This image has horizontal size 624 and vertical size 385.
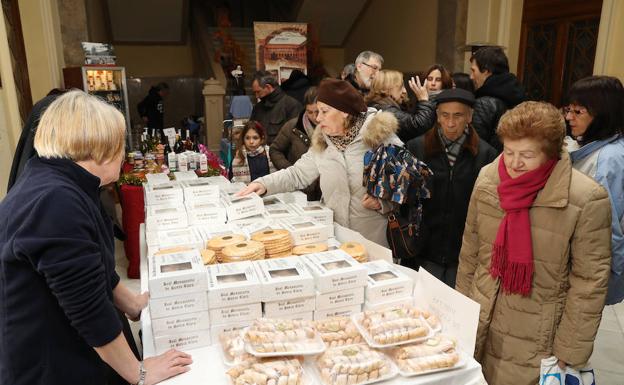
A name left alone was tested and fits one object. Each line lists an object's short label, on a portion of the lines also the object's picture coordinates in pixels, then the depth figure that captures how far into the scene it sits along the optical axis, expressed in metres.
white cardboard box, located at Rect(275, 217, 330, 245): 1.96
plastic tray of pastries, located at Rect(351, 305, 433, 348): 1.43
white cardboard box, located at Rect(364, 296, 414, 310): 1.61
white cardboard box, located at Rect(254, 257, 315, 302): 1.48
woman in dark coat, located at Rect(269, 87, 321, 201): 3.83
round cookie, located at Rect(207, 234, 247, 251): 1.83
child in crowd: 4.34
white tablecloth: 1.35
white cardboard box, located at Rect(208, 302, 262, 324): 1.48
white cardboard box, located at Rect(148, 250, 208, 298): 1.40
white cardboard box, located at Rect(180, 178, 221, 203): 2.25
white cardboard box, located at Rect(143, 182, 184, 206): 2.27
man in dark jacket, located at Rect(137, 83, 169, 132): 9.34
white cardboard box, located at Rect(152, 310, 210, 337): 1.44
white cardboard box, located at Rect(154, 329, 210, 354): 1.45
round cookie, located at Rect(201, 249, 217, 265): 1.71
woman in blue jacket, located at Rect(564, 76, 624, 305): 2.10
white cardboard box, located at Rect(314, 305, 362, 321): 1.58
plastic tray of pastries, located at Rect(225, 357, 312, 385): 1.26
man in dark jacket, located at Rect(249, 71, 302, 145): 4.80
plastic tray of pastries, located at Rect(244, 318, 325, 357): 1.36
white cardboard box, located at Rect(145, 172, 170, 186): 2.64
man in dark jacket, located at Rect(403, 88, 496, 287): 2.38
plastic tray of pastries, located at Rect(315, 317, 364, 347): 1.47
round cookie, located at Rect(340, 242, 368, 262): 1.85
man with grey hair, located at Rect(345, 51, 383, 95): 3.91
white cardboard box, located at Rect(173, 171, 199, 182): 2.77
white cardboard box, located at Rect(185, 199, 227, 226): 2.14
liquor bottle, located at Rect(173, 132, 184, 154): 5.09
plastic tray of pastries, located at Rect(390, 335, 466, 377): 1.37
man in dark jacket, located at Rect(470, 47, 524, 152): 3.07
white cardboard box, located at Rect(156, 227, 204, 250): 1.86
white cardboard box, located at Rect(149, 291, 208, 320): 1.42
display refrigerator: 6.18
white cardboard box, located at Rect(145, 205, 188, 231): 2.07
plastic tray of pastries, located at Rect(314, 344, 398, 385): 1.30
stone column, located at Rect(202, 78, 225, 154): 8.46
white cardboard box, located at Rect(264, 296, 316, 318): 1.51
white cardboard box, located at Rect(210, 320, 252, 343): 1.50
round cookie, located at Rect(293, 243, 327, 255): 1.85
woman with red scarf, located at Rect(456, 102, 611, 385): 1.60
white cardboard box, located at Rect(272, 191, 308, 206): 2.39
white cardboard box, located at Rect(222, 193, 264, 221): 2.18
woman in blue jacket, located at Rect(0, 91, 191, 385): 1.14
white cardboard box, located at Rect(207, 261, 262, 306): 1.45
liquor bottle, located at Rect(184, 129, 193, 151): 5.09
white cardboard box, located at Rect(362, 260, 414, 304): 1.62
